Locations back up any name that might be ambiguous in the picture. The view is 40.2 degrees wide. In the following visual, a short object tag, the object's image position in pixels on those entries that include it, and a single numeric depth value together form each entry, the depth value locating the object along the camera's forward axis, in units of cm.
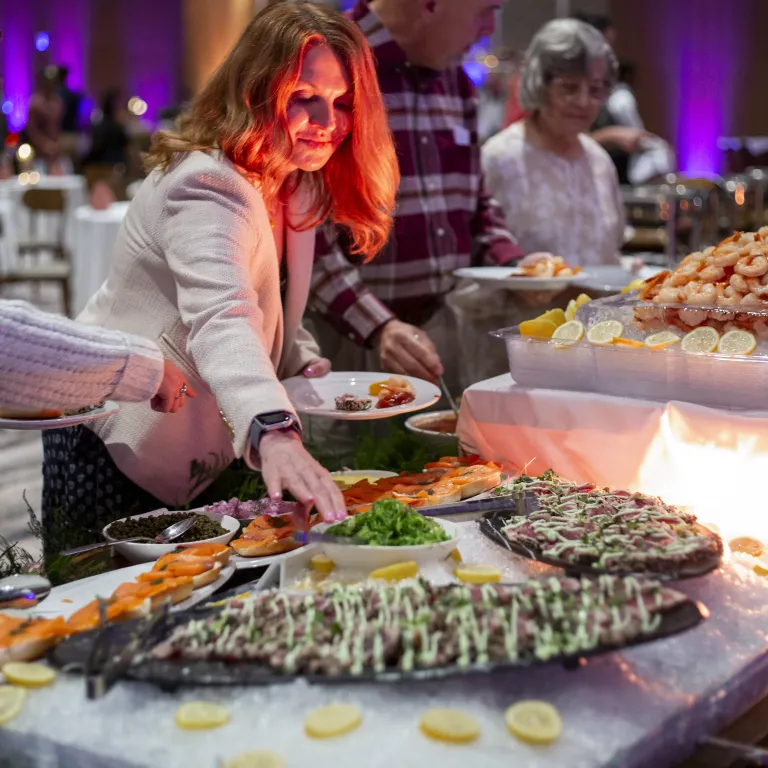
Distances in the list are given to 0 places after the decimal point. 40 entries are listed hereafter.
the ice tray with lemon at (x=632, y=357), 176
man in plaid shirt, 267
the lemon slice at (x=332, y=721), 104
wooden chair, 762
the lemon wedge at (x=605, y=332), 188
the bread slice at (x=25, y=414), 144
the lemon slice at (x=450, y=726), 103
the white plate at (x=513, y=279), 258
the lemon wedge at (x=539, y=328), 199
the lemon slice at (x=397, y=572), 134
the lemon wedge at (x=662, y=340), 183
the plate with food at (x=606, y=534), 133
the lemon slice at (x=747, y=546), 158
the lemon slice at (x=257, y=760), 99
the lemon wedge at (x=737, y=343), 176
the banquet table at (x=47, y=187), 912
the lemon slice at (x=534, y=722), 103
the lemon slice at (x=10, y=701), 110
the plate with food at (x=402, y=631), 111
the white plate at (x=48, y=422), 139
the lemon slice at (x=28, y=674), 116
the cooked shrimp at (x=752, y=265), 188
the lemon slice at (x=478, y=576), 135
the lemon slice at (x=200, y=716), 107
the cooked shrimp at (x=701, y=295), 189
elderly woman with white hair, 329
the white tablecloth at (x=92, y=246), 656
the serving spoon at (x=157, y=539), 159
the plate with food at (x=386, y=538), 138
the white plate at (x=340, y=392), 185
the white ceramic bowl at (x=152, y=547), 154
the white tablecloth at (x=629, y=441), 172
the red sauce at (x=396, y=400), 191
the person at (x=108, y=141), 1112
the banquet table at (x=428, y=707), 102
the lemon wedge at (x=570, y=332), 194
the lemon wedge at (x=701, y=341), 179
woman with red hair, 163
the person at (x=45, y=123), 1127
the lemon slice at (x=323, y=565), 141
